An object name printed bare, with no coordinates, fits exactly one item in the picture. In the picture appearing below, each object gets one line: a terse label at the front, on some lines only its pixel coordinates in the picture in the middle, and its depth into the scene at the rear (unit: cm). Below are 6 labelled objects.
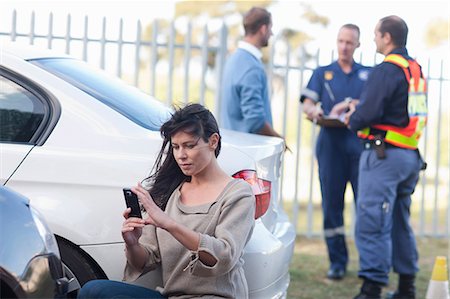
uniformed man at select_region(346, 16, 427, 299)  809
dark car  420
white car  538
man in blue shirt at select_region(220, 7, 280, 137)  841
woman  460
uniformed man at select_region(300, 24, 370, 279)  961
